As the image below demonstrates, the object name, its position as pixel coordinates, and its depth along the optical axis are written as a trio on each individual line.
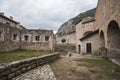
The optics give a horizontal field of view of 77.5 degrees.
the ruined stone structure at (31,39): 13.30
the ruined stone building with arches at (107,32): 7.34
